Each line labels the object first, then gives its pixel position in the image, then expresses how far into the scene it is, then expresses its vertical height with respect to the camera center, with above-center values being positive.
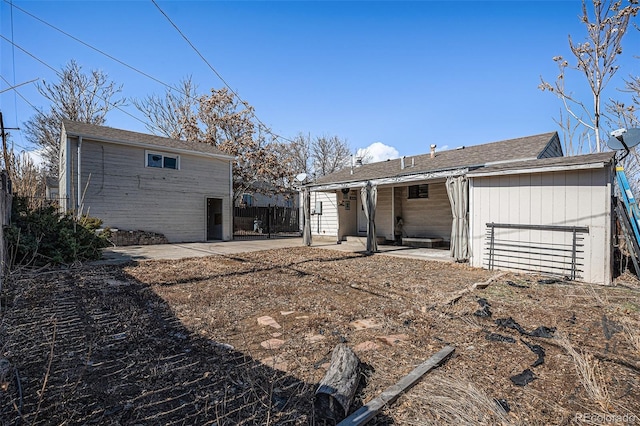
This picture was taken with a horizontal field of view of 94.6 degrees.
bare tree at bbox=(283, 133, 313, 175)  28.47 +5.77
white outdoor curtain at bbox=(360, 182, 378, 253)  10.08 -0.01
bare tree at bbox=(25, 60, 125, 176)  19.38 +7.34
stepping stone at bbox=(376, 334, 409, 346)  3.06 -1.35
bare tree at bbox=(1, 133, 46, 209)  8.15 +1.01
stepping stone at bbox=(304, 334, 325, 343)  3.09 -1.36
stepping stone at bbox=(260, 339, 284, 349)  2.97 -1.36
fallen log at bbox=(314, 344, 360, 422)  1.92 -1.22
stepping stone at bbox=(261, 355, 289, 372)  2.56 -1.35
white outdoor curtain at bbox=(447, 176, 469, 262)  7.84 -0.20
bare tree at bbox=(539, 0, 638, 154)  8.87 +5.19
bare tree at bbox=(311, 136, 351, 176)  30.31 +5.71
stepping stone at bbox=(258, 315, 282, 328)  3.56 -1.38
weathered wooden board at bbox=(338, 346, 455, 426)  1.83 -1.30
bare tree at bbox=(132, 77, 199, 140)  22.36 +7.86
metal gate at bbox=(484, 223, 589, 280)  5.92 -0.78
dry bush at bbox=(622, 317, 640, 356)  2.90 -1.29
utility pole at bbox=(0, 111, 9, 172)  7.75 +1.52
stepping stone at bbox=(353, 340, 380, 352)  2.90 -1.35
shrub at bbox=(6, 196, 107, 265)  6.68 -0.67
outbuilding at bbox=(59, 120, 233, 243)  11.10 +1.28
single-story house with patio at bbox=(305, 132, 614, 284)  5.73 +0.17
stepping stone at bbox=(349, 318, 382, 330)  3.51 -1.37
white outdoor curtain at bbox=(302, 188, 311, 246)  12.00 -0.27
